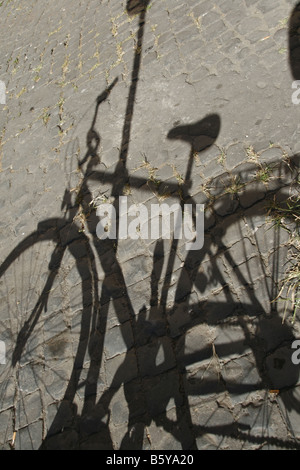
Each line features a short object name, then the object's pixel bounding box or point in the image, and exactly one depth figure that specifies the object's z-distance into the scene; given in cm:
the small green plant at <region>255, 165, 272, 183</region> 317
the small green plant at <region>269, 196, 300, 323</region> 259
